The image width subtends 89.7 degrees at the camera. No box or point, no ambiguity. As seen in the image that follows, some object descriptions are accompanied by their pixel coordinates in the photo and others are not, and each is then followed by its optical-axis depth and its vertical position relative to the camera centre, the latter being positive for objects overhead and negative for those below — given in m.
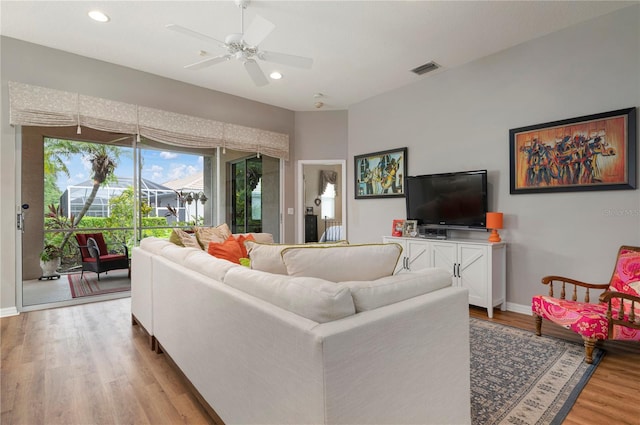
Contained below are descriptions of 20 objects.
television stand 3.42 -0.61
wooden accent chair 2.24 -0.75
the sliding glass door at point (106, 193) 3.72 +0.25
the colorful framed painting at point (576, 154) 2.90 +0.56
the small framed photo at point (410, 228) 4.36 -0.23
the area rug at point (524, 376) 1.75 -1.09
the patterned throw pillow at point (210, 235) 3.17 -0.24
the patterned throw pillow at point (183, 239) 3.03 -0.26
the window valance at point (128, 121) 3.52 +1.19
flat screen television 3.79 +0.15
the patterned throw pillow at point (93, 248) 4.16 -0.47
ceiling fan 2.42 +1.35
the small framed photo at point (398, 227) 4.50 -0.23
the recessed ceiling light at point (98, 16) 2.98 +1.86
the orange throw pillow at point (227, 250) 2.79 -0.34
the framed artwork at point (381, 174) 4.80 +0.59
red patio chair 4.12 -0.54
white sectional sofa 1.00 -0.51
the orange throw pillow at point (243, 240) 2.96 -0.28
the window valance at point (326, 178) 7.59 +0.79
